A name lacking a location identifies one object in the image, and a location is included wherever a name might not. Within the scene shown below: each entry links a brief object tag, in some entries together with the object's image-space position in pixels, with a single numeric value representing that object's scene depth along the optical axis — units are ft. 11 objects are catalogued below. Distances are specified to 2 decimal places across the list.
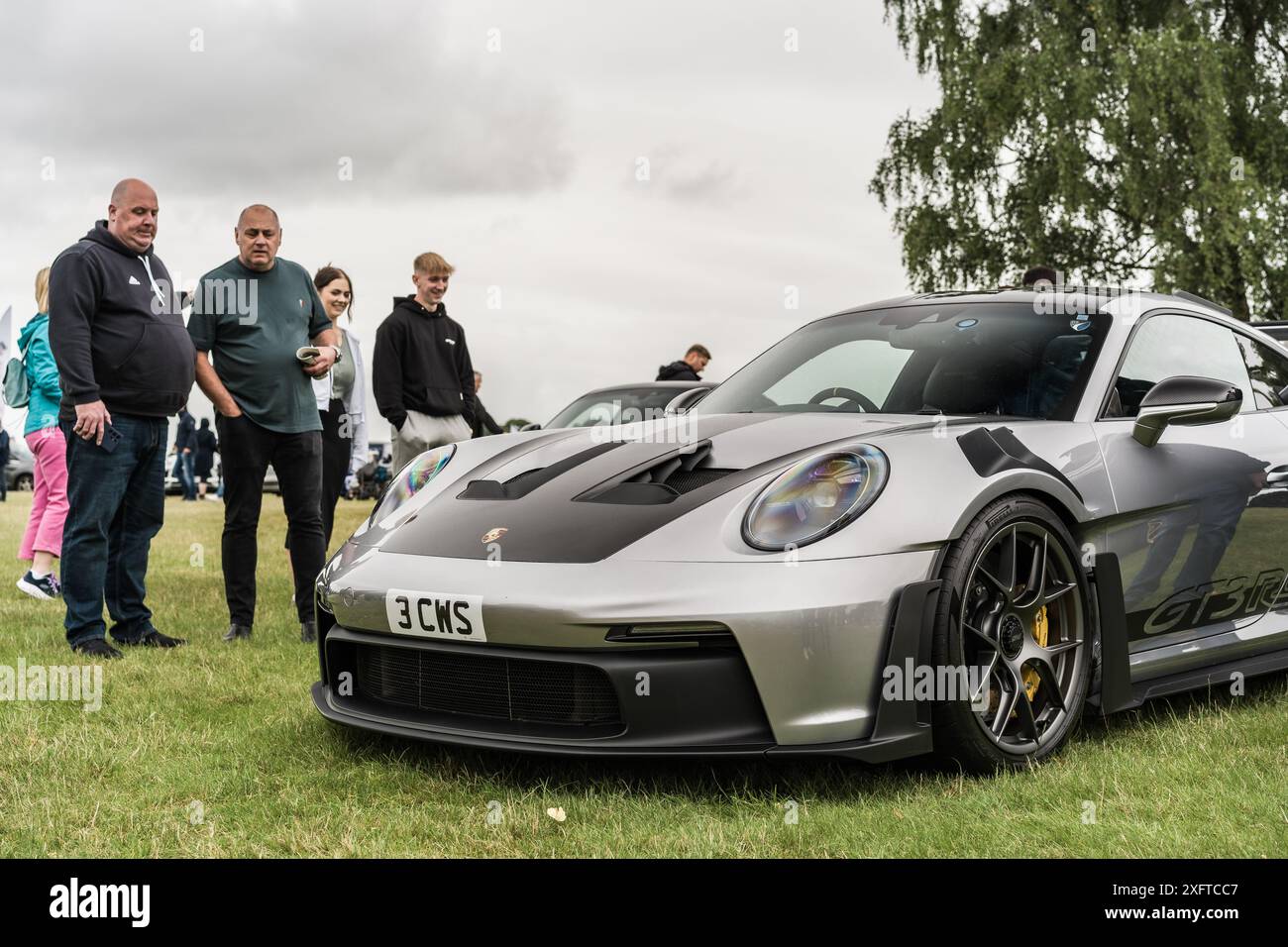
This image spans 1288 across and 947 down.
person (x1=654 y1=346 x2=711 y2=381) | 40.41
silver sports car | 9.78
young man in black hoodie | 22.82
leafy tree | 67.15
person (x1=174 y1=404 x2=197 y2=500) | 93.46
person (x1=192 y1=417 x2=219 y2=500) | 94.84
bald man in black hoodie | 16.58
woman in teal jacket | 24.22
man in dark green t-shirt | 18.51
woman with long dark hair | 23.72
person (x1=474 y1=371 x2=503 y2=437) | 27.33
